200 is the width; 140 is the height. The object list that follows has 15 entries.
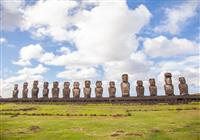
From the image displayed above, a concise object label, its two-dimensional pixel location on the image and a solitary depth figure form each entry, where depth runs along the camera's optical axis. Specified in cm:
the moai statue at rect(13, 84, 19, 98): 4872
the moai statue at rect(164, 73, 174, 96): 3984
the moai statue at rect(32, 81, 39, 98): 4694
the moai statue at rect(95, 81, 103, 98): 4238
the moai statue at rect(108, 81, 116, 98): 4183
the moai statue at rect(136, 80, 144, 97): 4047
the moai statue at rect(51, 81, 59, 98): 4516
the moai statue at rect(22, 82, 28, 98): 4767
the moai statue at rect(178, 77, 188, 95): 3960
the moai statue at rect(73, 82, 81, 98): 4366
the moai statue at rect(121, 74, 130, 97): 4134
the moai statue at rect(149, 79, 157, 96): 4005
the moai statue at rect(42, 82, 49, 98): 4608
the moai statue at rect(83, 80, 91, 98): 4309
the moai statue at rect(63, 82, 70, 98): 4431
